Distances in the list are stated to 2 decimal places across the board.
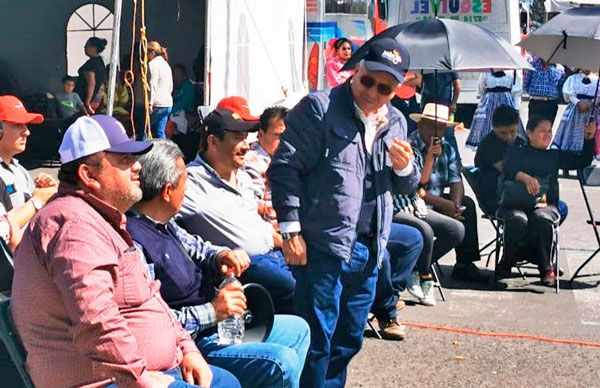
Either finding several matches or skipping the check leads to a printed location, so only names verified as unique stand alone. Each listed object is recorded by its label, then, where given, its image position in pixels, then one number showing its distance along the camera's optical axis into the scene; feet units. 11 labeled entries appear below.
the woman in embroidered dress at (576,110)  42.98
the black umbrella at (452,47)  26.22
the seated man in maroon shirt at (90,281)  10.04
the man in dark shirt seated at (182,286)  13.52
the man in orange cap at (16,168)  19.31
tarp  32.27
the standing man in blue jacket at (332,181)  15.57
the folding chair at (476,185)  28.01
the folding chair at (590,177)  29.45
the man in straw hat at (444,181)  25.80
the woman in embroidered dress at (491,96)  47.14
